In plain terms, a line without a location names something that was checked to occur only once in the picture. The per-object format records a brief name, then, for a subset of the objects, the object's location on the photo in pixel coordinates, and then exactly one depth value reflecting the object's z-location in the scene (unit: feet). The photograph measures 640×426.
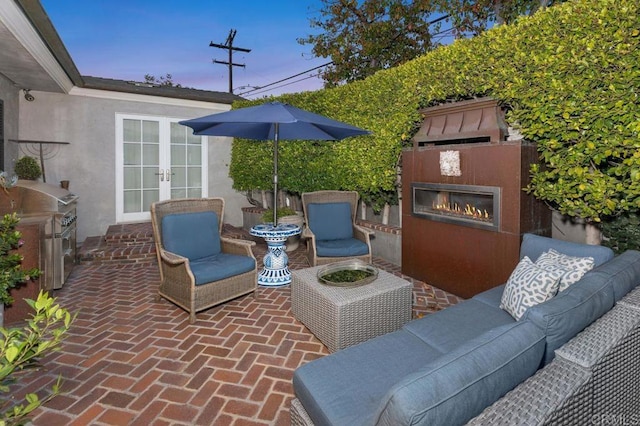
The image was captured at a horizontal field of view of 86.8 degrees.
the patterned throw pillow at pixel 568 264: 7.98
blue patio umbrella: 13.52
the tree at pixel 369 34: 37.76
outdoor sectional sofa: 3.72
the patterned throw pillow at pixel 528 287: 7.84
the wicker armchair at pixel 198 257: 12.03
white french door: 25.00
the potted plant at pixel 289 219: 21.47
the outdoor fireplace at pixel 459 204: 13.07
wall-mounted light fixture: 21.48
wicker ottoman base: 9.37
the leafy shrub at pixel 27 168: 20.35
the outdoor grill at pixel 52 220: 13.67
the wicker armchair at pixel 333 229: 15.93
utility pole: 56.61
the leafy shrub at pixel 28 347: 3.11
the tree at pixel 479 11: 27.68
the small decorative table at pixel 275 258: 15.96
